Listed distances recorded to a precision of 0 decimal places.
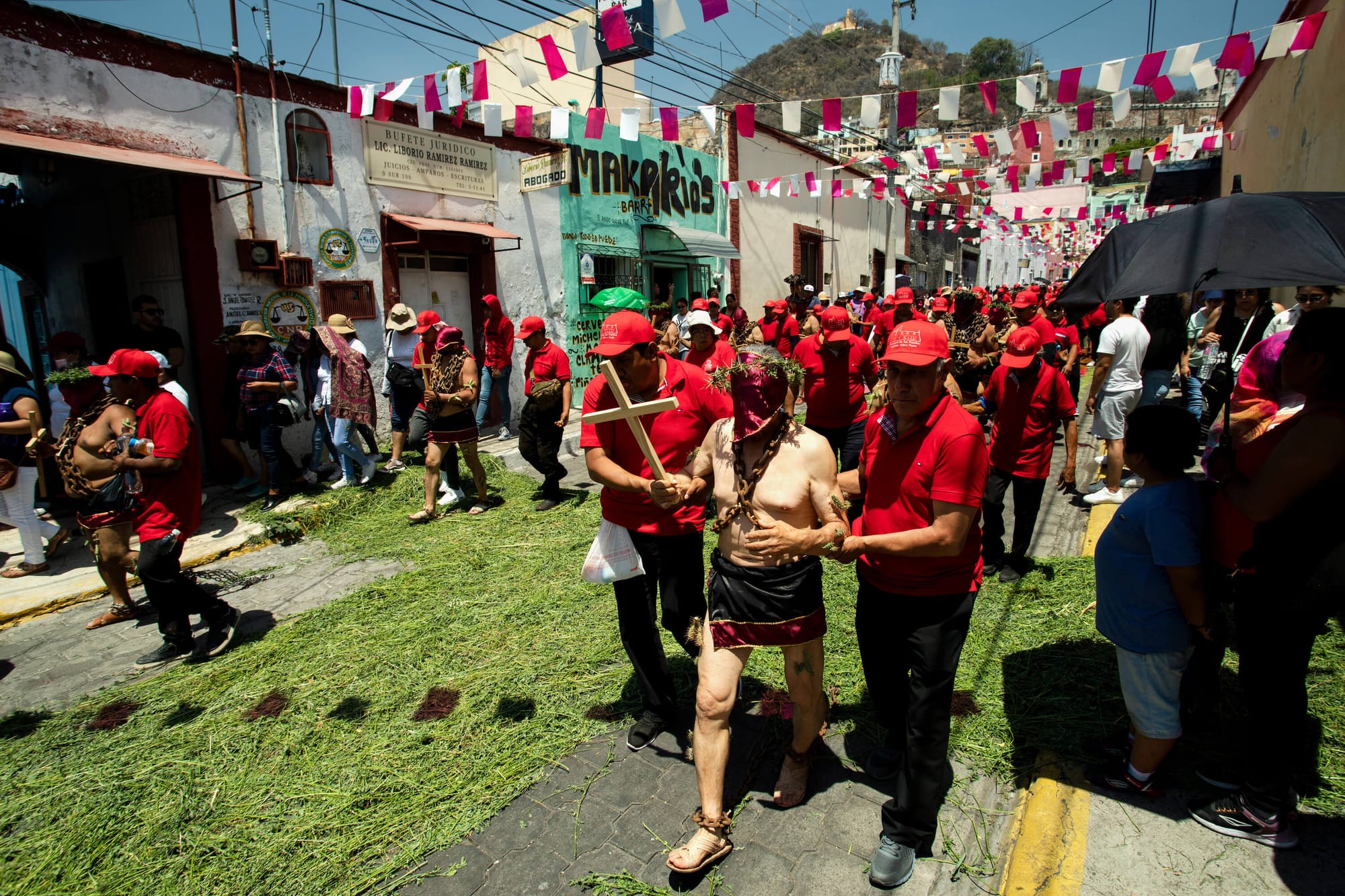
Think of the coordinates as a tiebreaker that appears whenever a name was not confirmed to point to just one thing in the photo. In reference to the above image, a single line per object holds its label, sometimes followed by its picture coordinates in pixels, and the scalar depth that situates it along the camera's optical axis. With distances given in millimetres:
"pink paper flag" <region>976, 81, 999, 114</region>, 8117
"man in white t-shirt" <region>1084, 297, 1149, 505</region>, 6250
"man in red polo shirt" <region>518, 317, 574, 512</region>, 7160
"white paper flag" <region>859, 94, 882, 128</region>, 8203
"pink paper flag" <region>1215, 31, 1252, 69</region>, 6934
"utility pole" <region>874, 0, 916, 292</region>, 23766
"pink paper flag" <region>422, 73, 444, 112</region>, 7899
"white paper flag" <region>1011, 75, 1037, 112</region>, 8023
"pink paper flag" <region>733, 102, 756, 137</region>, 9209
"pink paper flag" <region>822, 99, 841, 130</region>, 8895
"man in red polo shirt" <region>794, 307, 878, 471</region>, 6012
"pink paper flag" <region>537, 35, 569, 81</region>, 7096
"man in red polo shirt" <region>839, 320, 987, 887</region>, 2453
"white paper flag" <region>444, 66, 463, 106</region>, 7633
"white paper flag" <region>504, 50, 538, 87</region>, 7285
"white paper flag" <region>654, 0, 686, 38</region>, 6133
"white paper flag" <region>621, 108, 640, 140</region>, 8898
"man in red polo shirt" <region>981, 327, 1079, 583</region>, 4887
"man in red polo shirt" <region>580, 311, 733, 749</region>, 3213
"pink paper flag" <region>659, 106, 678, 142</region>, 9008
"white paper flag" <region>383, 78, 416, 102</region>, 7917
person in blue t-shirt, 2609
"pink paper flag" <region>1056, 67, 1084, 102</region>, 7777
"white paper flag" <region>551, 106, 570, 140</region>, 9031
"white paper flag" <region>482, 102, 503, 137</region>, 8555
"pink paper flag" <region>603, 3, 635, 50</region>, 6637
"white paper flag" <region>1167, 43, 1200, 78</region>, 7186
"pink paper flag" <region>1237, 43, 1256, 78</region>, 7157
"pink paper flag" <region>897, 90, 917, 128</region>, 8477
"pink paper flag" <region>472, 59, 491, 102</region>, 7812
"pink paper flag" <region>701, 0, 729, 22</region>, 6199
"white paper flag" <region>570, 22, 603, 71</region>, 6797
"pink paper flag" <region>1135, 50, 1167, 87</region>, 7389
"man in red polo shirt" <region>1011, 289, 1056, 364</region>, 7238
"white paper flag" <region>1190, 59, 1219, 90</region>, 7395
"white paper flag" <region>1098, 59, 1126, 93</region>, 7410
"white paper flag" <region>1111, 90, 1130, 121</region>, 8555
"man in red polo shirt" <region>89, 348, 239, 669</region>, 4258
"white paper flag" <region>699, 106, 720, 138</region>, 9216
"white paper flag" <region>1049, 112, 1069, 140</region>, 9859
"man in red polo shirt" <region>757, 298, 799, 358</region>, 9757
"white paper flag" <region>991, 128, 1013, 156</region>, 11109
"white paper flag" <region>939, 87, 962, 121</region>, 8188
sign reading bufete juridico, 9477
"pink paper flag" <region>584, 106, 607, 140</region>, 9523
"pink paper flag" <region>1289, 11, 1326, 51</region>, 7137
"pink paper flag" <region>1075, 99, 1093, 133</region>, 9359
